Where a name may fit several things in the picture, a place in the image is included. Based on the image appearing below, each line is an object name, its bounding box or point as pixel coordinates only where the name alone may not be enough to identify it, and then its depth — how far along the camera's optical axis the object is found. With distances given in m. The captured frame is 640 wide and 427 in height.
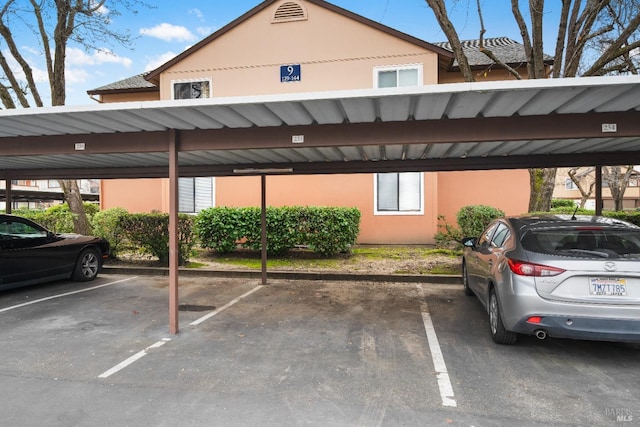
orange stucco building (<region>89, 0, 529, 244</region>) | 11.84
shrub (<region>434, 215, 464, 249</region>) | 10.84
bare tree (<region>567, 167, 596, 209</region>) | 38.91
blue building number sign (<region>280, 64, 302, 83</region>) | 12.31
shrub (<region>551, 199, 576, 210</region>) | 26.01
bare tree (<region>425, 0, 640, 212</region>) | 9.66
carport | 3.77
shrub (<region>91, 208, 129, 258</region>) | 10.05
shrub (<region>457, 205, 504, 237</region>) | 10.70
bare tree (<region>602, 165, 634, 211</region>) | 19.85
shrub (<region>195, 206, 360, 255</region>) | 10.34
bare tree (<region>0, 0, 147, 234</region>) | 11.15
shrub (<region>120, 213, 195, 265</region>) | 9.68
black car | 6.88
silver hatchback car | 3.79
